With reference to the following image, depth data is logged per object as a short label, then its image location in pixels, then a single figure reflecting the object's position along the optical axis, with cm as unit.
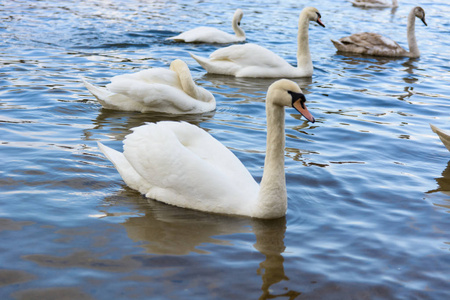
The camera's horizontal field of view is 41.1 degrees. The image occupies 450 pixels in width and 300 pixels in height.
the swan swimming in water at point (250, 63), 1222
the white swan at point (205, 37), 1541
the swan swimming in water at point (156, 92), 896
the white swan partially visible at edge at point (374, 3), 2601
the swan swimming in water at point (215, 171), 561
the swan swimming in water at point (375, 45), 1532
